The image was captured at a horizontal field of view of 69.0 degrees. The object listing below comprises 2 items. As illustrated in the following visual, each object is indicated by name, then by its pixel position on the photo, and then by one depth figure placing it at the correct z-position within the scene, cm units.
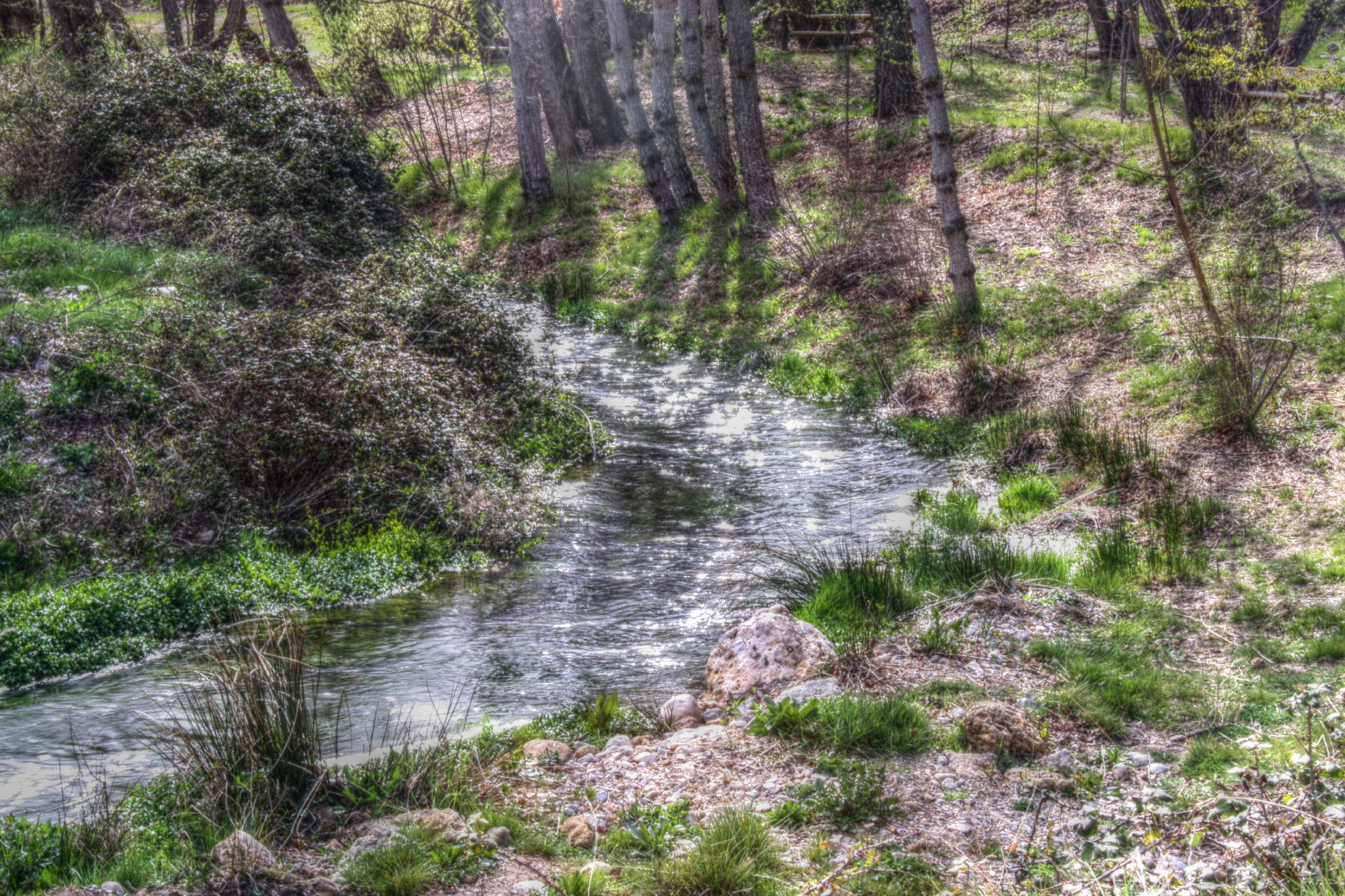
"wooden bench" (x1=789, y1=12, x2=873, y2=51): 2284
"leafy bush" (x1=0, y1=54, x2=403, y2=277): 1269
